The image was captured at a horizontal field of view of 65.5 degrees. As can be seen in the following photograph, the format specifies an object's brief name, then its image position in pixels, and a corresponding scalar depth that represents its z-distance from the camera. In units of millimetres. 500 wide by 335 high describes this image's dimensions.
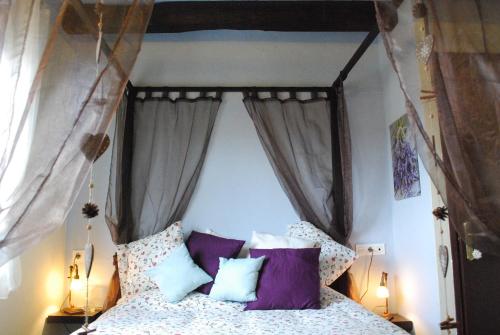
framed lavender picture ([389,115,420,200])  2922
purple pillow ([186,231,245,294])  2910
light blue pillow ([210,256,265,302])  2592
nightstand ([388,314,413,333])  2881
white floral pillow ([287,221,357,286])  2996
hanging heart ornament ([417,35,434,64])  1258
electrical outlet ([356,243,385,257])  3309
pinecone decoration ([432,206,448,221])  1492
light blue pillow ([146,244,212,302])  2645
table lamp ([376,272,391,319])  3068
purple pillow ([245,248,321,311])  2508
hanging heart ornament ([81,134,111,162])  1295
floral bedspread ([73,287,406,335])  1963
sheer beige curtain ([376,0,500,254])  1229
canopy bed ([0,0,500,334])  1239
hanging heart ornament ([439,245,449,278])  1416
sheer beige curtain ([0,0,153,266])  1223
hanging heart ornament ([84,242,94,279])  1591
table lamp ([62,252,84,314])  3052
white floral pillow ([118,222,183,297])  2920
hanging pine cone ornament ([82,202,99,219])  1681
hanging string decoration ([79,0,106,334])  1299
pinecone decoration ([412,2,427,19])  1277
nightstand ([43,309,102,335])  2932
